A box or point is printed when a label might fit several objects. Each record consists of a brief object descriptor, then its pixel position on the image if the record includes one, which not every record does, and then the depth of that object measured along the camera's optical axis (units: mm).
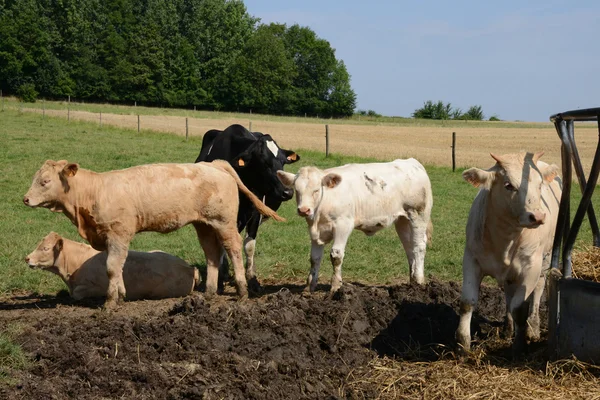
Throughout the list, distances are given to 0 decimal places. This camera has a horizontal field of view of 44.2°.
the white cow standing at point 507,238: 6285
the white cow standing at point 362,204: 9125
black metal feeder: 6027
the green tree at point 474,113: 103319
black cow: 10602
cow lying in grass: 9297
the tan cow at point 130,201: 8648
